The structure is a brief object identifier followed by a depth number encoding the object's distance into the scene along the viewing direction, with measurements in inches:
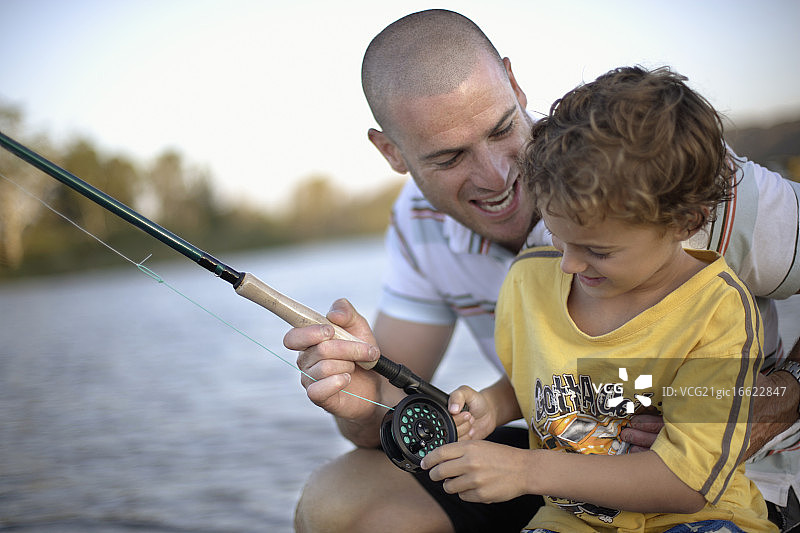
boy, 50.7
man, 65.9
